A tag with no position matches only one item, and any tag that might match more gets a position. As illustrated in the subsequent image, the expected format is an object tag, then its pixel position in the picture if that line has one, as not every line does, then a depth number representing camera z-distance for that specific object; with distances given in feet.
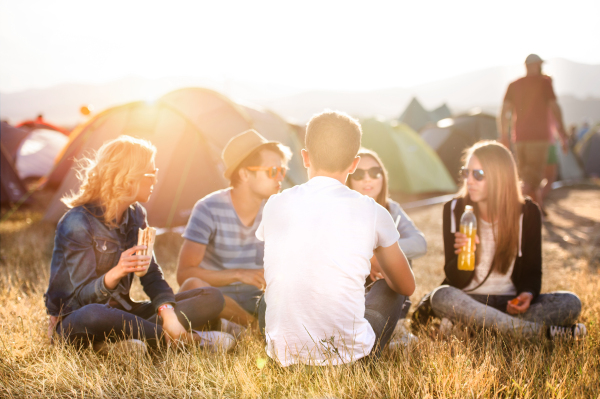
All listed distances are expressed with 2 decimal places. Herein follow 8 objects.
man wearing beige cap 10.61
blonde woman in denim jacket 8.34
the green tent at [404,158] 33.73
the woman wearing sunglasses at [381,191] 10.71
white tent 32.58
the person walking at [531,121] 21.07
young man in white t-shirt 6.38
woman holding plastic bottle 9.78
